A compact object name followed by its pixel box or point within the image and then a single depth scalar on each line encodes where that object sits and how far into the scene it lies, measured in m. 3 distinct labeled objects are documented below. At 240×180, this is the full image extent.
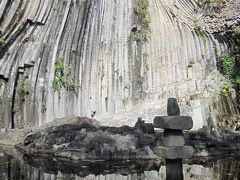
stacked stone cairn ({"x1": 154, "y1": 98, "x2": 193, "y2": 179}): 7.76
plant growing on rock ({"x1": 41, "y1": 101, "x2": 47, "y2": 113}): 23.09
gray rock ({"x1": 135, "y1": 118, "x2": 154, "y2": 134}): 17.75
